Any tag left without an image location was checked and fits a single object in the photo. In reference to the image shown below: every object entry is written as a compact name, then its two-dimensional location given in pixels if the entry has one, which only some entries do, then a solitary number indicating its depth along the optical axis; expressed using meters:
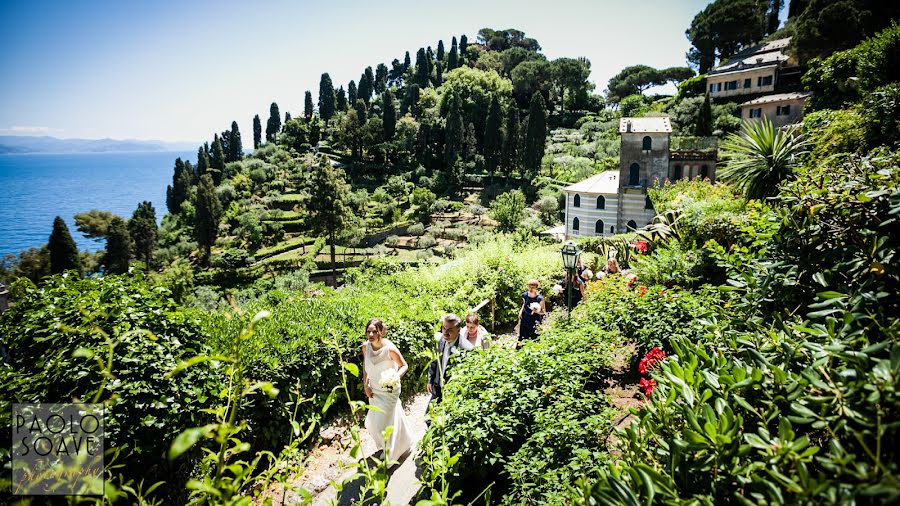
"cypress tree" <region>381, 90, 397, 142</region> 69.31
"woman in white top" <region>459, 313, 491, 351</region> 5.20
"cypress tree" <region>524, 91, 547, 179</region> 51.38
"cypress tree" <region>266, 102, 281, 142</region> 90.88
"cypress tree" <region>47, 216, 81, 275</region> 43.09
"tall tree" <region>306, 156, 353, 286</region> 39.81
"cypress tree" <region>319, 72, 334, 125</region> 86.06
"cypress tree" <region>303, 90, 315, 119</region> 91.19
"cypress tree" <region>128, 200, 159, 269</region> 55.25
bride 4.55
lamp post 6.55
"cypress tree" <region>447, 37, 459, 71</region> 93.88
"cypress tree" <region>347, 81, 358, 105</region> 89.50
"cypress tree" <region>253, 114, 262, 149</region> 89.38
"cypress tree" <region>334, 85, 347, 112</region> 85.50
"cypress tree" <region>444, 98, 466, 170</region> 60.41
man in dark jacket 5.00
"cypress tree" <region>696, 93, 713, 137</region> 37.90
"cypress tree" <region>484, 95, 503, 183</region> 54.41
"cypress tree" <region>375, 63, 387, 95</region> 105.19
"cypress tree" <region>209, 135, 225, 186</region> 73.00
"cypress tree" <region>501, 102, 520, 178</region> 54.81
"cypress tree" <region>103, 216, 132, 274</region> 52.66
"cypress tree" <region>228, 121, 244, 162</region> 77.69
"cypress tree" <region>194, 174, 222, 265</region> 51.91
